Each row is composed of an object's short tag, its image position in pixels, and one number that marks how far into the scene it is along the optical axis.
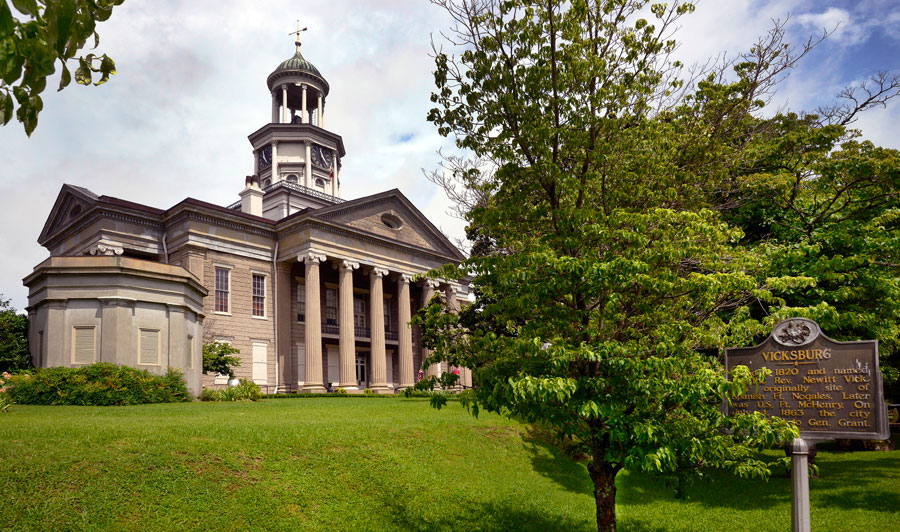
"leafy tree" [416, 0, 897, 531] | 7.31
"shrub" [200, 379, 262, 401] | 26.23
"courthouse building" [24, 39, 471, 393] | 22.20
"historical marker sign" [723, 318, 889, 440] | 7.10
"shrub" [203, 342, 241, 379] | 31.47
